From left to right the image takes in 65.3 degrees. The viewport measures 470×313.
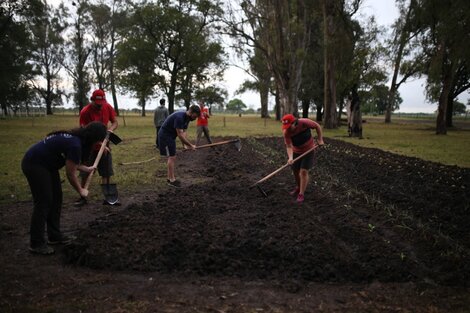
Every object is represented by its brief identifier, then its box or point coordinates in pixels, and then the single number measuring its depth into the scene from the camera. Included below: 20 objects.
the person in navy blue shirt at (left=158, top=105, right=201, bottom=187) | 8.27
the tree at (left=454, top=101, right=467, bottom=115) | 93.27
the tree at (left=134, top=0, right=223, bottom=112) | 34.28
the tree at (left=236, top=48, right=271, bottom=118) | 40.08
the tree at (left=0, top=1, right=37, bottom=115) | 25.64
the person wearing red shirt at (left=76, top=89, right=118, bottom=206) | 6.73
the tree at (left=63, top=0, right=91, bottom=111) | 50.75
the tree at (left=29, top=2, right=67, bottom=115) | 50.85
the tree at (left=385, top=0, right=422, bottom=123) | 24.05
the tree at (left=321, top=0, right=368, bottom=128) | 26.25
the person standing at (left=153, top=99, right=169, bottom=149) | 14.02
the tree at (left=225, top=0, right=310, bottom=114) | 26.38
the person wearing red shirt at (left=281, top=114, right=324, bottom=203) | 6.99
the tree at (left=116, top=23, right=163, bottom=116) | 33.91
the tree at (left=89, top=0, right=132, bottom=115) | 47.50
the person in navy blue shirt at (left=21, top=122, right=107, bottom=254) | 4.42
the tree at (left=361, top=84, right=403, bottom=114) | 36.09
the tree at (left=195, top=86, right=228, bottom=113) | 36.97
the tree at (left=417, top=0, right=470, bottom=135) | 13.53
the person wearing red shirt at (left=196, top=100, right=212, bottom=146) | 15.08
